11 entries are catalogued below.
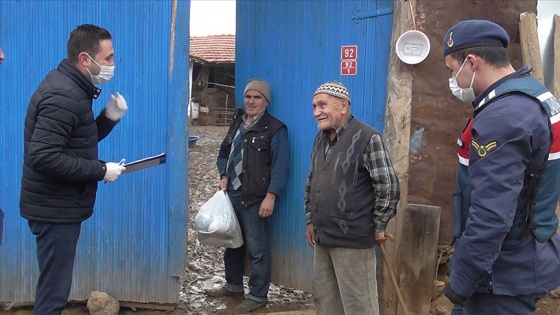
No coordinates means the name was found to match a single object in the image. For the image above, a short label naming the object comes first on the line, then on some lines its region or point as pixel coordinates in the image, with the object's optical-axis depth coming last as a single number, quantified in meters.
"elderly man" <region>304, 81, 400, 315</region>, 3.40
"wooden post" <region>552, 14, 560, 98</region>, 4.60
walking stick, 3.79
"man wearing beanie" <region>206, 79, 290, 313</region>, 4.54
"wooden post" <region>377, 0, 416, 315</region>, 4.05
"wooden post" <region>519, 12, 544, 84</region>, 4.08
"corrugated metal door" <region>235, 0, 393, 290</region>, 4.27
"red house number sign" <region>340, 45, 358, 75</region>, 4.36
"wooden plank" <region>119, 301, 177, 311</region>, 4.39
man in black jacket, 2.91
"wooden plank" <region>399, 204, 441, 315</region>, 4.04
